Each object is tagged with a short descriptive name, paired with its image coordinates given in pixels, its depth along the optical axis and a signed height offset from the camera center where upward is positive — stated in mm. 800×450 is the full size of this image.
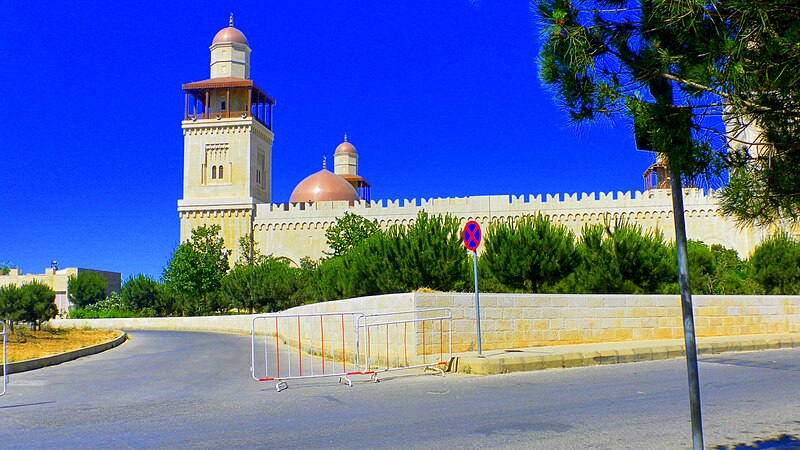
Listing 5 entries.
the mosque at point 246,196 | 52406 +8784
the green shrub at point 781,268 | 28000 +856
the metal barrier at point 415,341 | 10602 -606
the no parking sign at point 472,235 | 10934 +989
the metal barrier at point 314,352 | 10922 -991
